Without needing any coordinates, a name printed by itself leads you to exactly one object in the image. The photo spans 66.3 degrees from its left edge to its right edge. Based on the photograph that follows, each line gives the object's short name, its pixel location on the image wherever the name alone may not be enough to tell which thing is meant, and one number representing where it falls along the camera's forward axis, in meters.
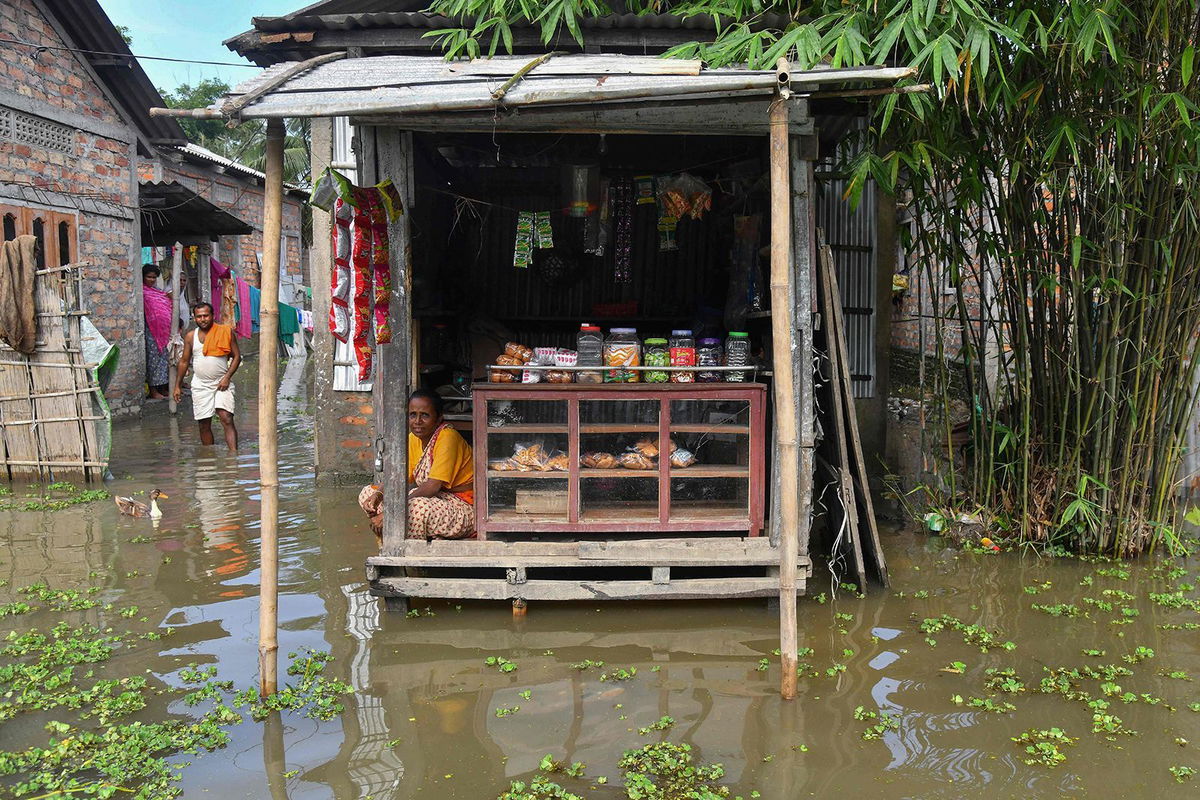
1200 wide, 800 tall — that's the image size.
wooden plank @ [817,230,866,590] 5.36
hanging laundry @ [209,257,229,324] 18.09
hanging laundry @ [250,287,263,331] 19.78
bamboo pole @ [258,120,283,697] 3.95
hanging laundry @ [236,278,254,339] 18.75
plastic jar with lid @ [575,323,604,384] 5.35
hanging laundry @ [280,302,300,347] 20.14
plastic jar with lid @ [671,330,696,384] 5.33
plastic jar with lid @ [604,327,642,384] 5.32
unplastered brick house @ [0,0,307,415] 9.72
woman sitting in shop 5.23
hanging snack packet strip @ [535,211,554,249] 6.44
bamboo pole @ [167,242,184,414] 12.45
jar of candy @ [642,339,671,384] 5.34
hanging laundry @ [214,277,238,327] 13.73
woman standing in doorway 12.84
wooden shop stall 4.01
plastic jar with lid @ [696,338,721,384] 5.42
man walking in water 9.52
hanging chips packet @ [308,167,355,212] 4.64
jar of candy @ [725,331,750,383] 5.42
